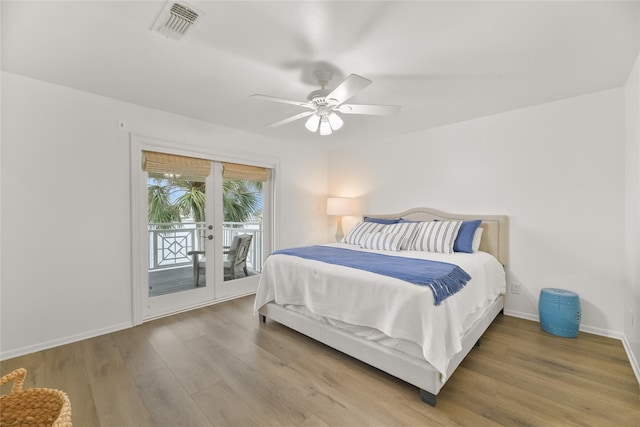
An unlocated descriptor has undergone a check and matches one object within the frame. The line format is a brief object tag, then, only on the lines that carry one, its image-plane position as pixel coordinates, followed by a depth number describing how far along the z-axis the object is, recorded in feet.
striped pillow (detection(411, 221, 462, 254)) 9.85
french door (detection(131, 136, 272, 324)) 9.71
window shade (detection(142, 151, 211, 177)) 9.82
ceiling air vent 5.04
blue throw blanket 5.97
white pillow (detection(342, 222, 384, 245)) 11.79
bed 5.58
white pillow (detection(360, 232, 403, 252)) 10.38
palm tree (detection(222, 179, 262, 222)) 12.37
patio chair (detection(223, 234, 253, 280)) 12.40
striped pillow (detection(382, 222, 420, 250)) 10.64
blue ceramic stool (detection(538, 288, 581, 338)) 8.21
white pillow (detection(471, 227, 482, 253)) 9.90
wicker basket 3.68
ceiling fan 6.37
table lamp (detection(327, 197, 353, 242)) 14.55
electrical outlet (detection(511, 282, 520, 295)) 9.96
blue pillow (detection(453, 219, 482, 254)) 9.77
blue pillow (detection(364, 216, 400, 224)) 12.66
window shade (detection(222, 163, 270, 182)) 12.03
